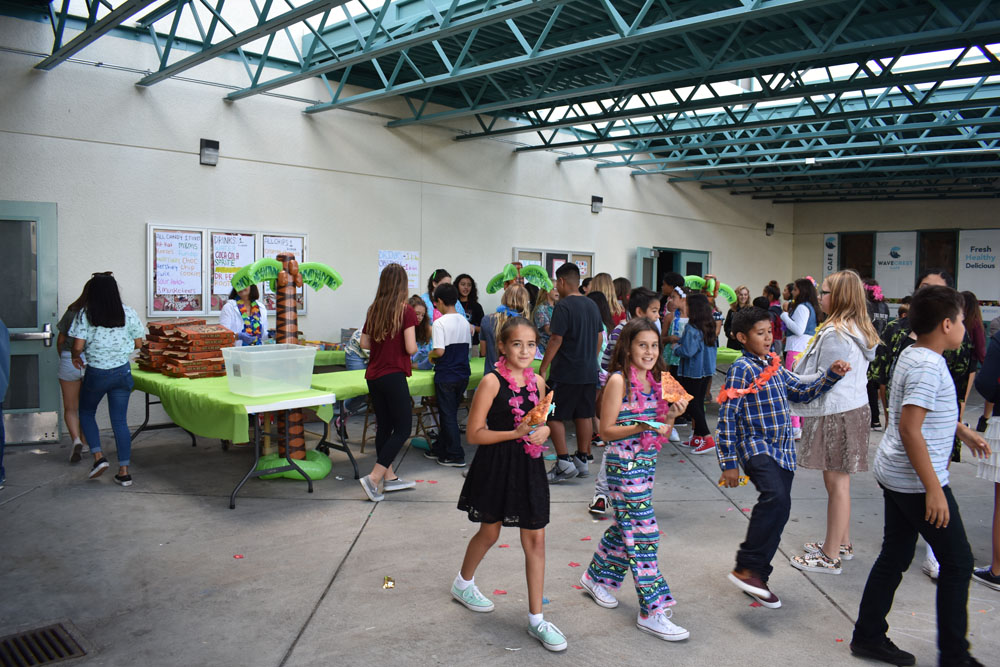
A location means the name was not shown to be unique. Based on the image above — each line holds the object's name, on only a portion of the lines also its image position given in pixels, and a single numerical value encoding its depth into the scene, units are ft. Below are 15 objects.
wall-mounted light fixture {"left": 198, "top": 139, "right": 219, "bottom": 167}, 28.14
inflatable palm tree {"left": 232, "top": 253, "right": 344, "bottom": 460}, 21.47
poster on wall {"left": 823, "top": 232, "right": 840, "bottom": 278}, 62.27
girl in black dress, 11.22
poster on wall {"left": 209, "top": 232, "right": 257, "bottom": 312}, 28.76
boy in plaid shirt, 12.32
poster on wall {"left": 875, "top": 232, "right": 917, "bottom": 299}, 58.80
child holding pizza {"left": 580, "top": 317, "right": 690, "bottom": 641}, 11.60
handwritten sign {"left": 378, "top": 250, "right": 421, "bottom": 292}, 33.99
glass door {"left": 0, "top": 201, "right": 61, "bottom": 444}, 24.52
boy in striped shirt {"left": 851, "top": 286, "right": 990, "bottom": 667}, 9.86
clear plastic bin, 18.95
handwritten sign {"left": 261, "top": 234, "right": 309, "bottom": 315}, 30.17
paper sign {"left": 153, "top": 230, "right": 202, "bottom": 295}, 27.43
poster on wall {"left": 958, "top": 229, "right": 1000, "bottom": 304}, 55.21
